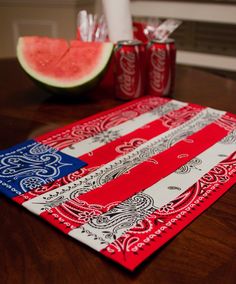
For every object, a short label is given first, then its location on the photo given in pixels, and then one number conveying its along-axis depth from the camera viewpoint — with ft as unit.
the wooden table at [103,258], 1.37
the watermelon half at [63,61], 3.28
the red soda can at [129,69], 3.29
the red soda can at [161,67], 3.34
